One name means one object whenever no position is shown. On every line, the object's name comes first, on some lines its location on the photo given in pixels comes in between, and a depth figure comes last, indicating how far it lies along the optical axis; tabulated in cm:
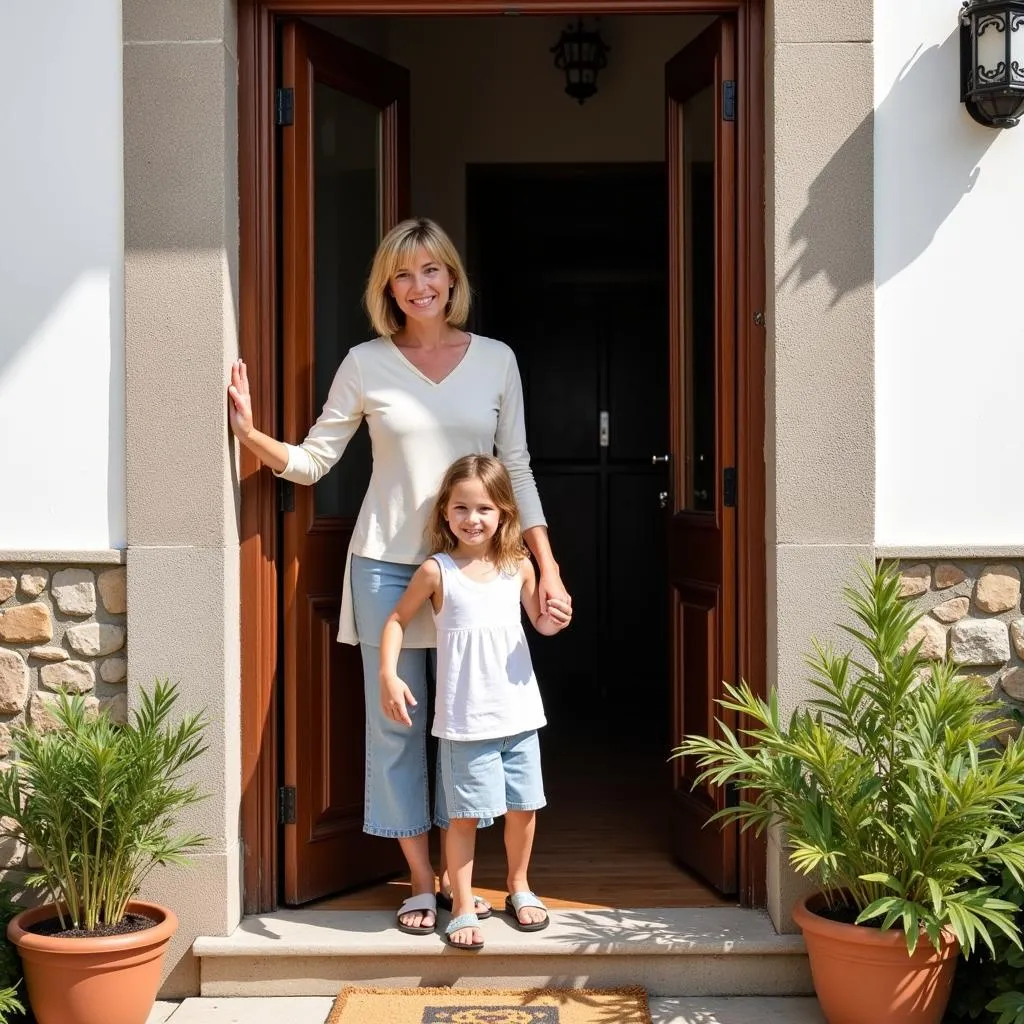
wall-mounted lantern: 305
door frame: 336
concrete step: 316
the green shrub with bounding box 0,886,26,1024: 284
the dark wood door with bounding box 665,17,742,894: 345
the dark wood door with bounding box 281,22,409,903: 345
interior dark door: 696
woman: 329
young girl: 315
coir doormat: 297
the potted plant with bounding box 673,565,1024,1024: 271
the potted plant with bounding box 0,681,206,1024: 289
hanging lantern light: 550
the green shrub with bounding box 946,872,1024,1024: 277
